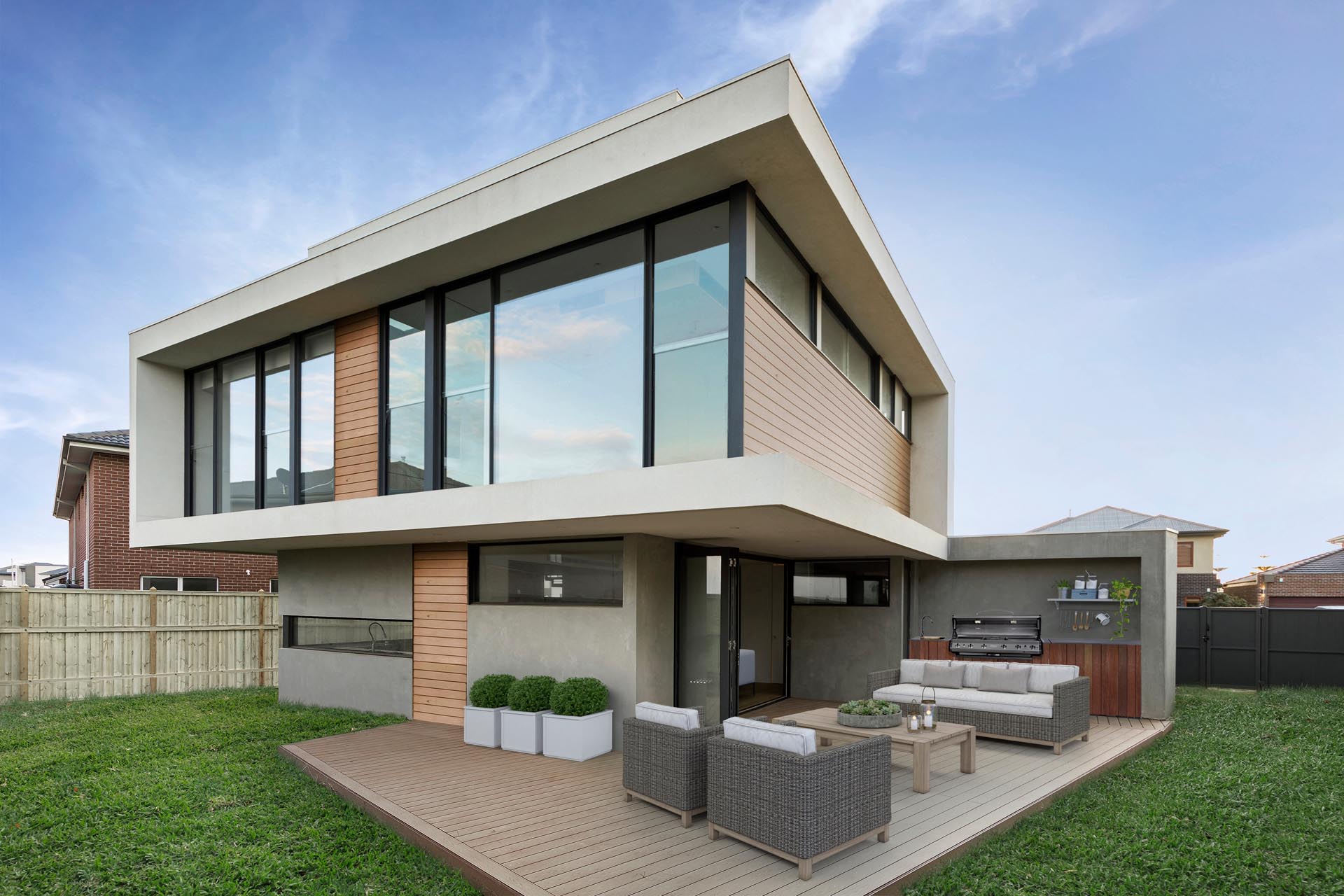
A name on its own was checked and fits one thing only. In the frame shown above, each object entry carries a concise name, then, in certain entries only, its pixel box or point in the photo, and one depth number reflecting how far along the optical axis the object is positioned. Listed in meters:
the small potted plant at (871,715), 6.93
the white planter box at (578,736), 7.57
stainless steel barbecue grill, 10.88
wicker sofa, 7.80
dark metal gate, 12.29
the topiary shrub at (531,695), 8.03
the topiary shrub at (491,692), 8.39
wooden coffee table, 6.40
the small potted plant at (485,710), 8.22
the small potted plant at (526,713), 7.90
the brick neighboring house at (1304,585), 25.55
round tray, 6.92
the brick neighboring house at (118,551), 15.58
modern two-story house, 6.40
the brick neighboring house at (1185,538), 22.62
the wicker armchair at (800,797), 4.58
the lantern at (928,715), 6.93
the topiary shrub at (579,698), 7.69
